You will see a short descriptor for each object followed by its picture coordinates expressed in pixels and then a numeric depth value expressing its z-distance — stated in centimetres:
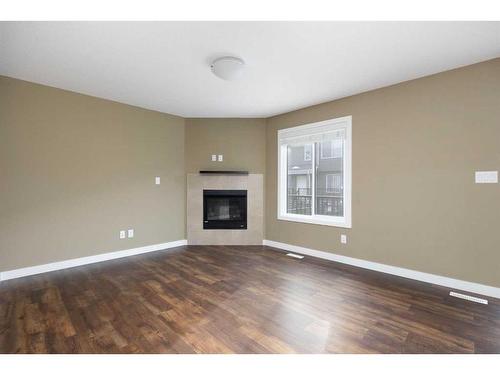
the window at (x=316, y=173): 359
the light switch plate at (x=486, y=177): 242
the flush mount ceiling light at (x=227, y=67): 239
